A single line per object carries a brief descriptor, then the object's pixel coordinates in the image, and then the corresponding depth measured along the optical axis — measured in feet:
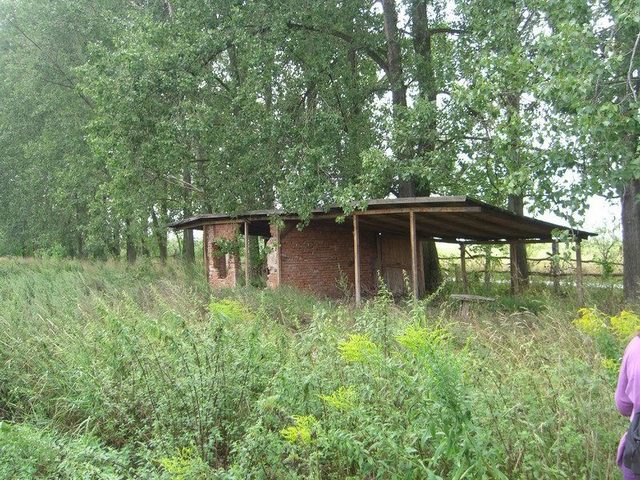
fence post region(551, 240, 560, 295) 53.35
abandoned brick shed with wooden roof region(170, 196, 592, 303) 45.96
